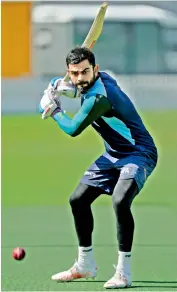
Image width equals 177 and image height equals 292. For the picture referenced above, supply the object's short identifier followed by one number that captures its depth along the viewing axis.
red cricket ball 12.04
